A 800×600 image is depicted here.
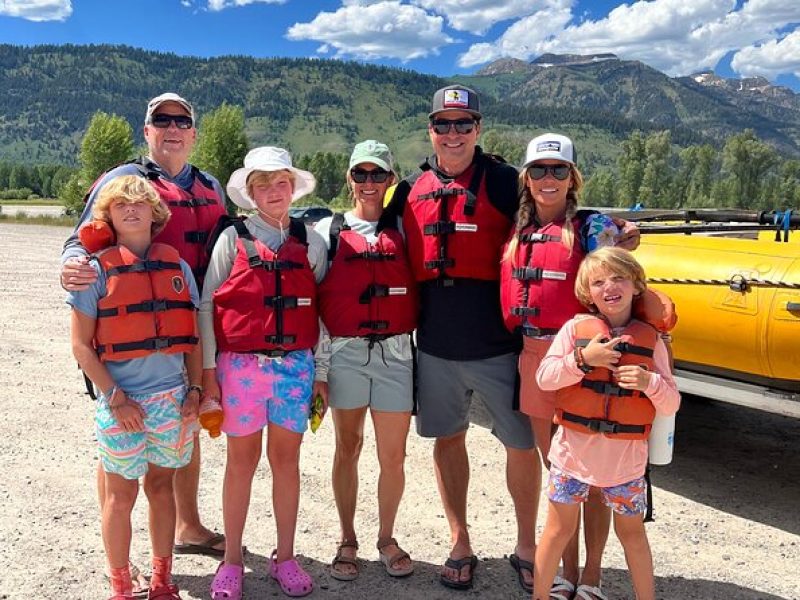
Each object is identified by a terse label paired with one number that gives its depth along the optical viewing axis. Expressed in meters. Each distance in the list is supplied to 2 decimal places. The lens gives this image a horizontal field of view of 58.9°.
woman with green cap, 3.60
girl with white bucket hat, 3.35
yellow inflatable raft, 4.21
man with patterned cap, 3.61
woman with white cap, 3.33
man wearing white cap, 3.56
